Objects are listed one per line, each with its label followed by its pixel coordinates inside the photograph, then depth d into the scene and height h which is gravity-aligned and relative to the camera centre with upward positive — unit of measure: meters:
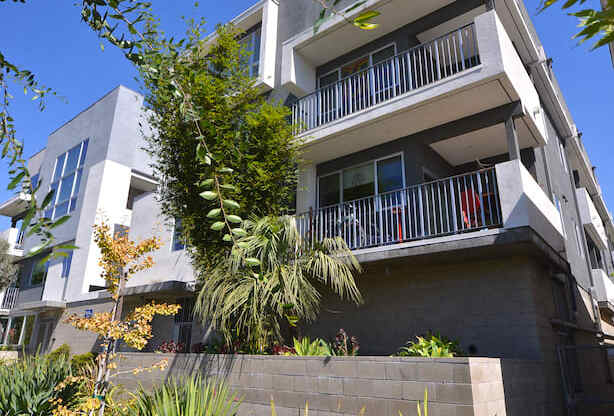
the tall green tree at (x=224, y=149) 9.18 +4.26
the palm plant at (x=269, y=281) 7.35 +1.01
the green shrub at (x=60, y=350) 16.83 -0.59
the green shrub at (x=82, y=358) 14.15 -0.76
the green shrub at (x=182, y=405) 4.57 -0.77
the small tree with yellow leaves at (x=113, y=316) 5.95 +0.30
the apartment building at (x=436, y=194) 7.90 +3.93
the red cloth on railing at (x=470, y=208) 9.15 +2.90
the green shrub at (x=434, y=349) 6.43 -0.13
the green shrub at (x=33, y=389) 5.87 -0.79
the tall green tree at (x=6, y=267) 25.19 +3.95
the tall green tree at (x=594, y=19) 1.77 +1.34
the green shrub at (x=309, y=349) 7.23 -0.17
